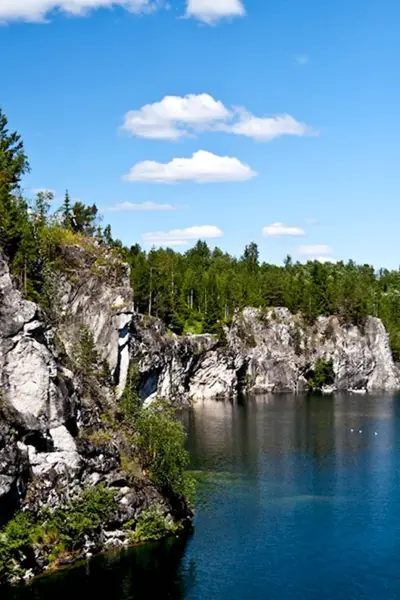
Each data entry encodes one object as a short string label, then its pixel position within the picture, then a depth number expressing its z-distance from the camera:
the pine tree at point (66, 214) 84.79
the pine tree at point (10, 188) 60.06
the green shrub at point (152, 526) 46.44
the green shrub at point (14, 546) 39.59
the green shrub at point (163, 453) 49.59
